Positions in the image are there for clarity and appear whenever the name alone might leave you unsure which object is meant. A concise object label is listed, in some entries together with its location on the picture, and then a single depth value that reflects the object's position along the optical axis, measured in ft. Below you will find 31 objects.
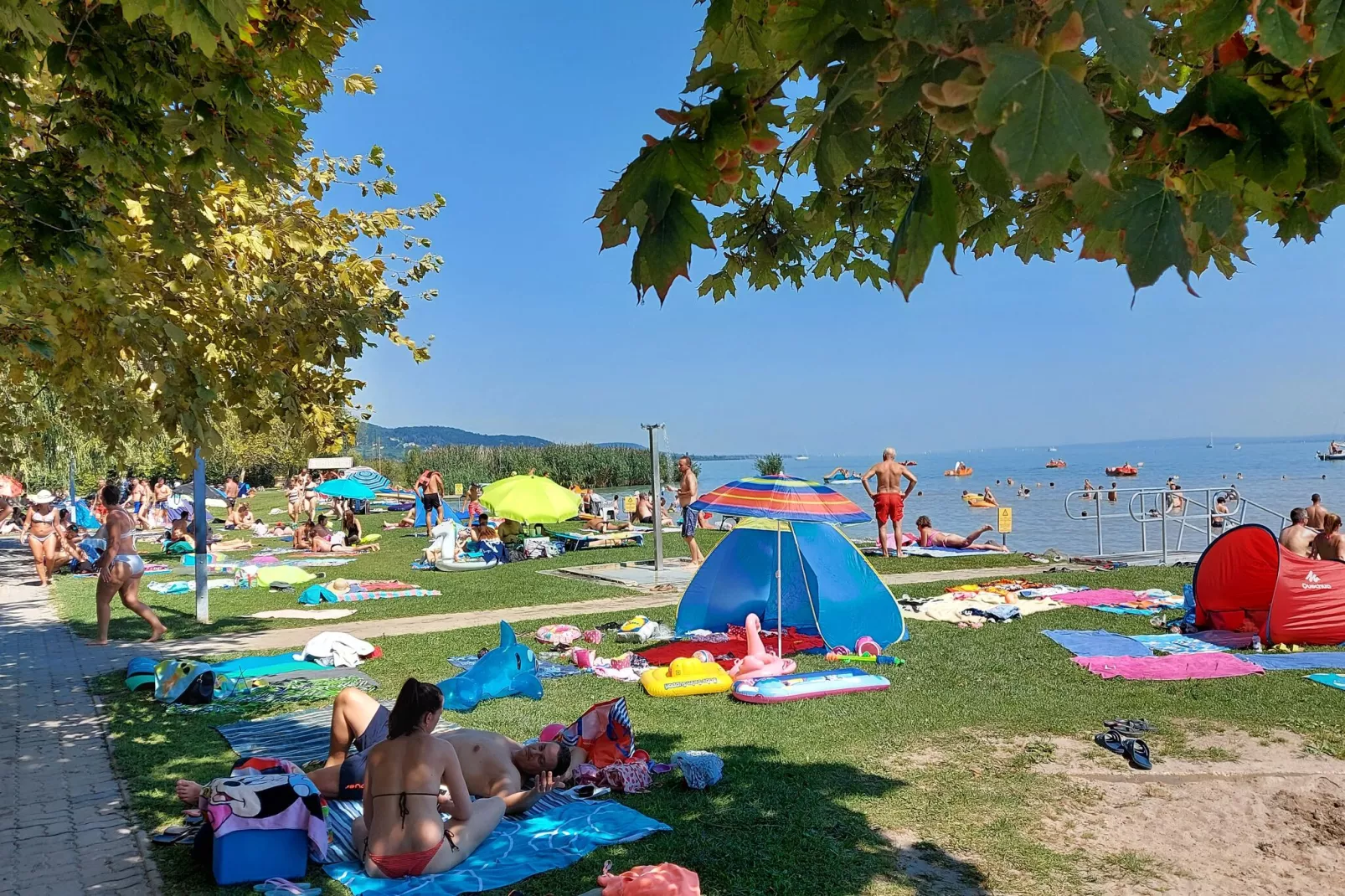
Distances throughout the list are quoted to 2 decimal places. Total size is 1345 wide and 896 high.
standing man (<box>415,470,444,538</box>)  72.38
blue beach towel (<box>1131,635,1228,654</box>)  27.84
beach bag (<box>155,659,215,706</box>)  24.03
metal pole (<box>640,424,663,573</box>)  44.34
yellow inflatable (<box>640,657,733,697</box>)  24.30
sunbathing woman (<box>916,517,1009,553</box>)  57.82
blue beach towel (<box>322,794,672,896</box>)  13.57
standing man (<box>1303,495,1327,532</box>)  40.37
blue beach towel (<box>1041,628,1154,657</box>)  27.81
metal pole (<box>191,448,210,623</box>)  37.50
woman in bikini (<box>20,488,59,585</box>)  51.31
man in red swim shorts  50.83
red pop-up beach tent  27.68
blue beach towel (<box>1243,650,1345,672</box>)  25.44
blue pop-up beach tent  29.50
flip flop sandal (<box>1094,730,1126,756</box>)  18.92
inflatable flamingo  25.35
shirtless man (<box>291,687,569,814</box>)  16.74
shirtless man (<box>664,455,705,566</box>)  52.49
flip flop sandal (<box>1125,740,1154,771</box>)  18.02
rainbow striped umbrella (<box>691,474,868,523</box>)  26.09
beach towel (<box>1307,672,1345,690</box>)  23.29
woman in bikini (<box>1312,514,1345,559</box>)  34.68
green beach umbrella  60.54
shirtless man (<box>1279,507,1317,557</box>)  36.73
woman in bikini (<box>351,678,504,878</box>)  13.80
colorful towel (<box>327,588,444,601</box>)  43.87
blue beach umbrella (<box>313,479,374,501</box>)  73.10
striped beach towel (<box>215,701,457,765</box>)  19.99
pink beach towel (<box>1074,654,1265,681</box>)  25.03
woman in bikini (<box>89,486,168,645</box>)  32.63
